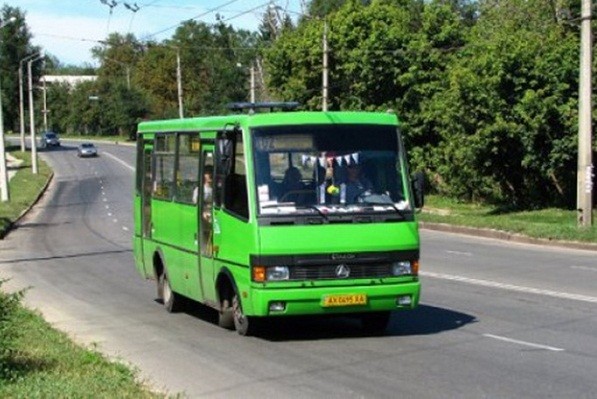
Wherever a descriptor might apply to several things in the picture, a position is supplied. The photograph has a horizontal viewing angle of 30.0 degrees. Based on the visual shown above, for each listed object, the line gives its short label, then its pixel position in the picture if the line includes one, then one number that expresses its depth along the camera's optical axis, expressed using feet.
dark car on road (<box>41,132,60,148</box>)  378.73
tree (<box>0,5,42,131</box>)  370.73
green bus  38.27
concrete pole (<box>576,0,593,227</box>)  89.10
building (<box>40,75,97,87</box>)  492.54
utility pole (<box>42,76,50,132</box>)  441.23
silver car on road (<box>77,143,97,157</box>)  319.88
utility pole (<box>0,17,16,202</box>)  156.76
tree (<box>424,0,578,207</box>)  115.55
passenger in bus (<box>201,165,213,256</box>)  43.39
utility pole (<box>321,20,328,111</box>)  136.98
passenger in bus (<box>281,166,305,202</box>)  39.24
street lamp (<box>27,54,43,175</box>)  224.33
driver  39.73
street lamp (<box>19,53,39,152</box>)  232.53
